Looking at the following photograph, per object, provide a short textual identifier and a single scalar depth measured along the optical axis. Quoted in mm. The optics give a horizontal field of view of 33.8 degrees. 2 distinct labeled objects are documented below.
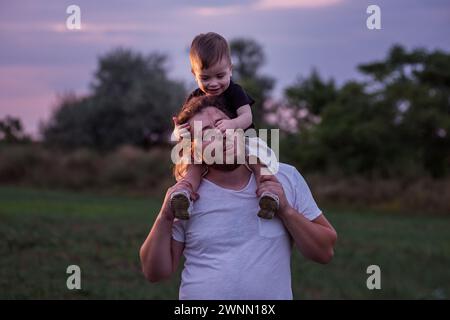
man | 3033
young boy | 3113
